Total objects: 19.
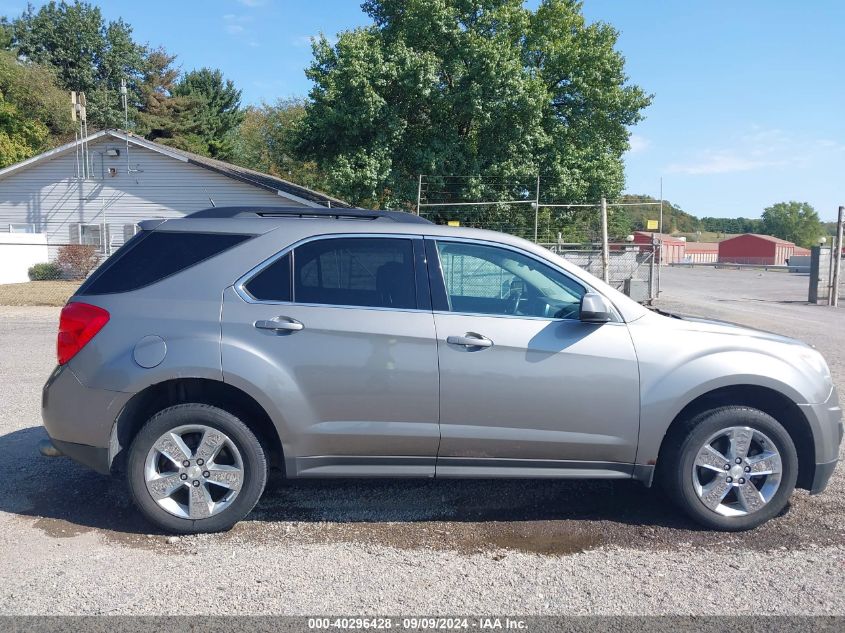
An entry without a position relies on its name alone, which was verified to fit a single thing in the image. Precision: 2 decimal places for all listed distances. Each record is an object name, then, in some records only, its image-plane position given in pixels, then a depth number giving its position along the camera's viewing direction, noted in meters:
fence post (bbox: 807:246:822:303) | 21.33
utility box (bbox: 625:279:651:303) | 17.44
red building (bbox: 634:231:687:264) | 77.61
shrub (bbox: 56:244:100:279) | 26.64
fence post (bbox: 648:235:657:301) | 17.97
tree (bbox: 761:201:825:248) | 123.81
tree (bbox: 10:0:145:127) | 49.53
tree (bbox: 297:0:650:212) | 24.91
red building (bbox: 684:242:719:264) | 96.69
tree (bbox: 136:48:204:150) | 50.47
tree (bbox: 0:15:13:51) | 46.63
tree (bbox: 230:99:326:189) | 56.81
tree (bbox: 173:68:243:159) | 54.12
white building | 27.14
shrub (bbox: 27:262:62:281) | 27.06
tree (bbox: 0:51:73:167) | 39.62
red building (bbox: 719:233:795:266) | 90.20
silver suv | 4.19
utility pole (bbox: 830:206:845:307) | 19.80
